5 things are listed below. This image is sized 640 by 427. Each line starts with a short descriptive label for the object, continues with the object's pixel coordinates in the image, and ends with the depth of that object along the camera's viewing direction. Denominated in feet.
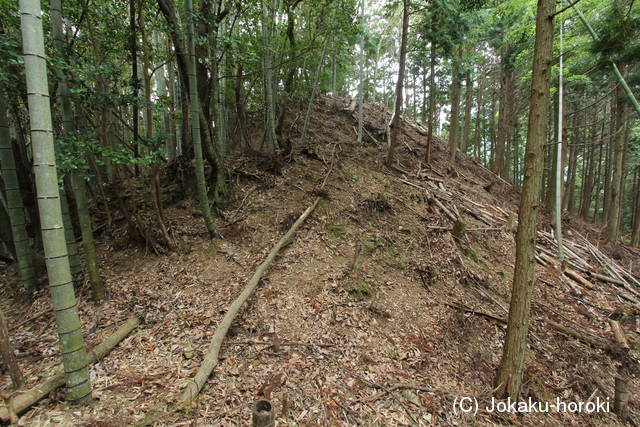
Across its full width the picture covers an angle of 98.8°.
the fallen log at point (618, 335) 16.76
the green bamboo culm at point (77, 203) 11.24
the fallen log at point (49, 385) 8.27
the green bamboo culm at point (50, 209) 7.01
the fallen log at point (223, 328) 9.89
